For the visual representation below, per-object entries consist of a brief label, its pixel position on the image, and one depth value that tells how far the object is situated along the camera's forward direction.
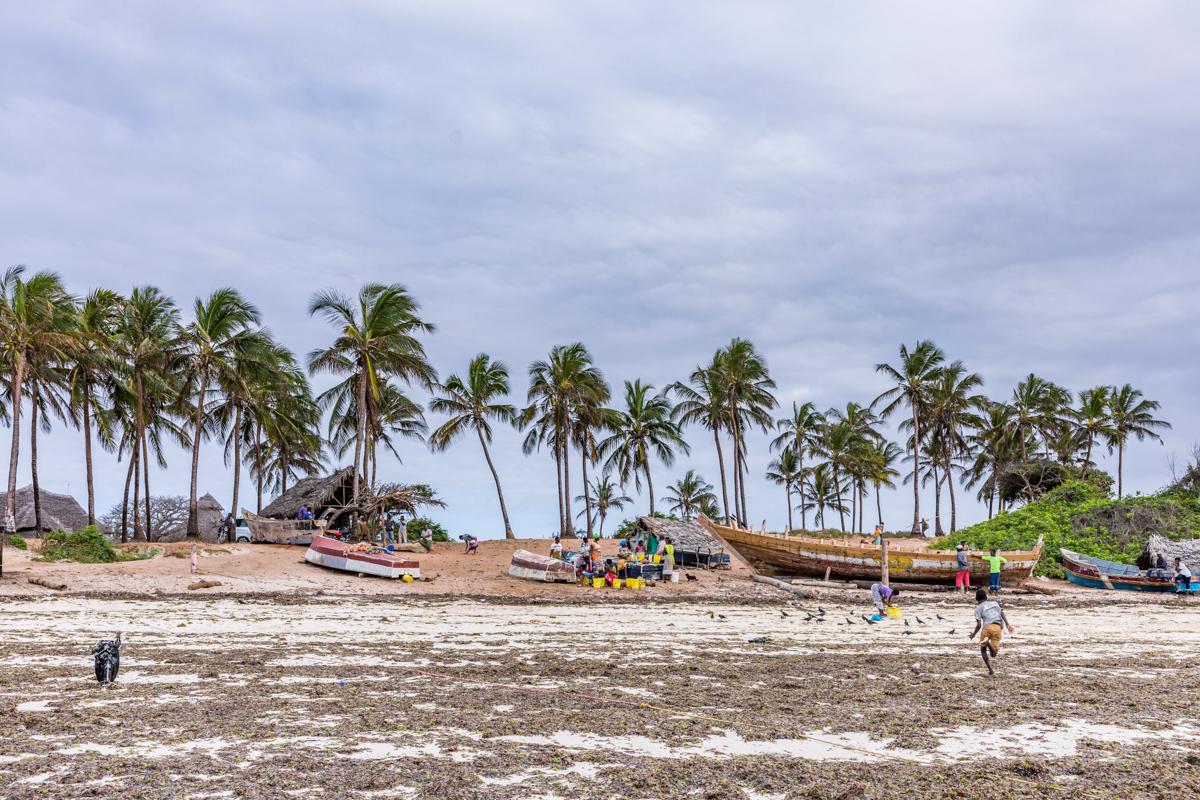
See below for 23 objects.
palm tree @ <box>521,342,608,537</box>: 40.75
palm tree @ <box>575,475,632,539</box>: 54.91
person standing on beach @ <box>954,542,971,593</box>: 25.30
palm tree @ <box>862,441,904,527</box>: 52.28
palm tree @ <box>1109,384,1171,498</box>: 52.03
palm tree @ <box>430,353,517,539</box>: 40.25
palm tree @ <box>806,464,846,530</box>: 59.06
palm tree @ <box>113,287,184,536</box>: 31.56
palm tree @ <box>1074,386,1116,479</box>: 50.69
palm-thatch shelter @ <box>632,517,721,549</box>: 31.72
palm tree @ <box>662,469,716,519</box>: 56.09
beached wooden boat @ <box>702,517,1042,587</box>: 26.55
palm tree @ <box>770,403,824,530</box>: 53.31
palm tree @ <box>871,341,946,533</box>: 46.94
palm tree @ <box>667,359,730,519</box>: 44.44
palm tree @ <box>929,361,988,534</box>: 47.94
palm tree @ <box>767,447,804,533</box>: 56.69
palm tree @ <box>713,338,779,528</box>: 43.44
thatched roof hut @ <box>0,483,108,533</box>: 41.53
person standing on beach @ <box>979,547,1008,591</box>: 24.38
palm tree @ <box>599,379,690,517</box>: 45.34
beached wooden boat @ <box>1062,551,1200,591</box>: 26.34
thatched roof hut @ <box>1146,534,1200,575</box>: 28.47
